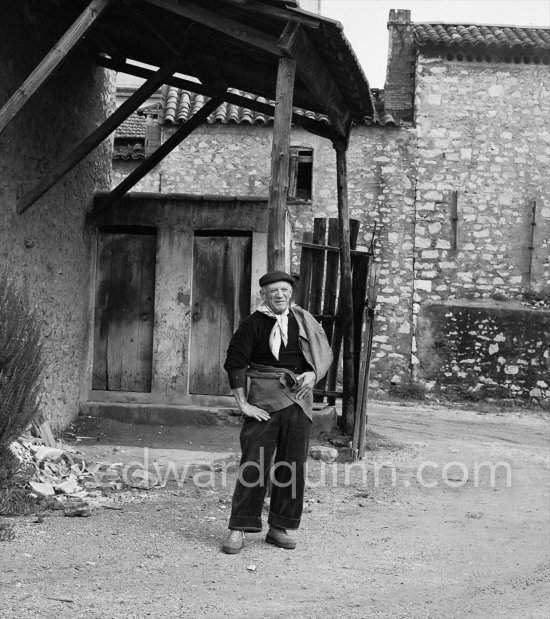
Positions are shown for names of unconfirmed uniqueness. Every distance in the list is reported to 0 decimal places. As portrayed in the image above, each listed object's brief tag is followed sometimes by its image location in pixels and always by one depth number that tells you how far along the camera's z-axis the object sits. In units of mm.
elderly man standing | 5180
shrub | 5438
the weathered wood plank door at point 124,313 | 9469
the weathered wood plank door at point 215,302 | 9336
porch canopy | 6453
